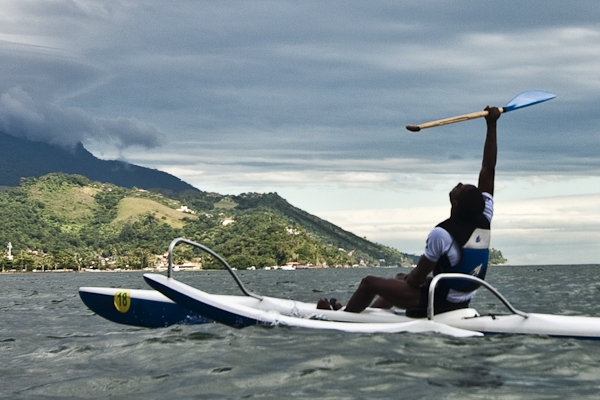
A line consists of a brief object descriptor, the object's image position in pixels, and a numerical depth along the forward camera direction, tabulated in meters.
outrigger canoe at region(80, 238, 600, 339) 8.50
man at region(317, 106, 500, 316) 8.42
